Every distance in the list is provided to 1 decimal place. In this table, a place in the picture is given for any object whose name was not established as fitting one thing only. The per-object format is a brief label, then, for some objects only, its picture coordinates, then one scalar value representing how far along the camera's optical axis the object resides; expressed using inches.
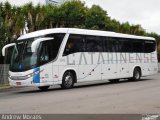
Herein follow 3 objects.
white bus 771.4
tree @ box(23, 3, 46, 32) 1589.6
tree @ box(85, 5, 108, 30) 1984.9
